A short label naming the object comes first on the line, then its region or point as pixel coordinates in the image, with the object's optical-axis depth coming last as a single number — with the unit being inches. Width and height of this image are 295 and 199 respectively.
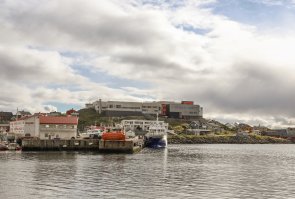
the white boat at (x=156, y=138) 5467.5
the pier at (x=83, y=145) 3878.0
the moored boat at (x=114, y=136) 3934.5
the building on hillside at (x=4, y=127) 6407.5
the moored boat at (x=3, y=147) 3995.6
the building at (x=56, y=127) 4773.6
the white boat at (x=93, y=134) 5002.0
